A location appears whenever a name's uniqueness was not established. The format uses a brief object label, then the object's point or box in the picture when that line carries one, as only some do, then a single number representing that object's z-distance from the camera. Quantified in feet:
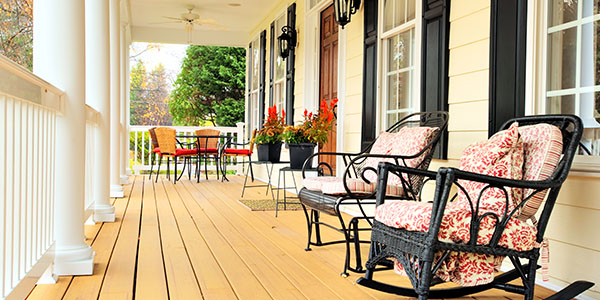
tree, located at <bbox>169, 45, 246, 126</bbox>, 62.13
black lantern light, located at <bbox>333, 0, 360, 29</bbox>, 16.75
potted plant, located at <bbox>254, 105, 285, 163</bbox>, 17.60
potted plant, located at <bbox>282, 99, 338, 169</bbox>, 16.75
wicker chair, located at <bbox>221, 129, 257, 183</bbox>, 28.40
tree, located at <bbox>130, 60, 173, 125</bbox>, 67.21
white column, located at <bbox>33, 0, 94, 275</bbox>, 8.73
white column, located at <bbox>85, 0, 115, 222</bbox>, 13.75
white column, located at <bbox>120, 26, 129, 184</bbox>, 27.14
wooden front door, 20.06
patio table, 28.04
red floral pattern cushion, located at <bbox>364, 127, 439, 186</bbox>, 10.46
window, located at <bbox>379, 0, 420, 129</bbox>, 13.64
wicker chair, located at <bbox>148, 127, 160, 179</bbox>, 29.43
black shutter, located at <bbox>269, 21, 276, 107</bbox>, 28.96
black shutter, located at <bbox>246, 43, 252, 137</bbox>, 35.99
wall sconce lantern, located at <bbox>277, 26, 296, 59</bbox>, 24.36
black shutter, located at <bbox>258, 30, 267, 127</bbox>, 31.63
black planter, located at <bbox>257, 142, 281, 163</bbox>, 17.63
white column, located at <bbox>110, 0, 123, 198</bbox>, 18.04
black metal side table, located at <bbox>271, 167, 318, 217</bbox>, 16.51
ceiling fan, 29.78
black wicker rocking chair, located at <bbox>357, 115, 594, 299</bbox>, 6.49
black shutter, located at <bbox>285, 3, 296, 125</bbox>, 24.80
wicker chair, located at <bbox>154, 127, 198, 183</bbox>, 27.43
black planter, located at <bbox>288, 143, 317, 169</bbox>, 16.72
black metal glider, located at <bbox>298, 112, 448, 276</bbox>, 9.36
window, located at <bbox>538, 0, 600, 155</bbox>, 8.07
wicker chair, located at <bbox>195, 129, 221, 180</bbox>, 28.44
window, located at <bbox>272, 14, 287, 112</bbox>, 26.89
